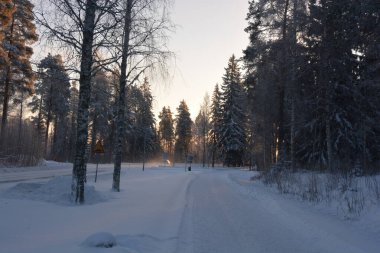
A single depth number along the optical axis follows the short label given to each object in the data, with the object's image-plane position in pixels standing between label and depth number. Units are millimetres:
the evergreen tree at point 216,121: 70938
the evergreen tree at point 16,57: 35594
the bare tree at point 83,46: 11688
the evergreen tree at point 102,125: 65894
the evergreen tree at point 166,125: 106188
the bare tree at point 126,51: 13734
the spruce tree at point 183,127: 95812
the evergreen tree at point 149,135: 80444
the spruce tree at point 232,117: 68250
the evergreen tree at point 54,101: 12477
